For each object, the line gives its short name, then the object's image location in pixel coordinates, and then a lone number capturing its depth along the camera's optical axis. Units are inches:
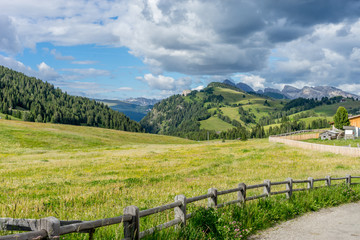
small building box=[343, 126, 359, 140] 3225.9
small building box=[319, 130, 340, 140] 3325.3
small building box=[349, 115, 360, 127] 3534.2
